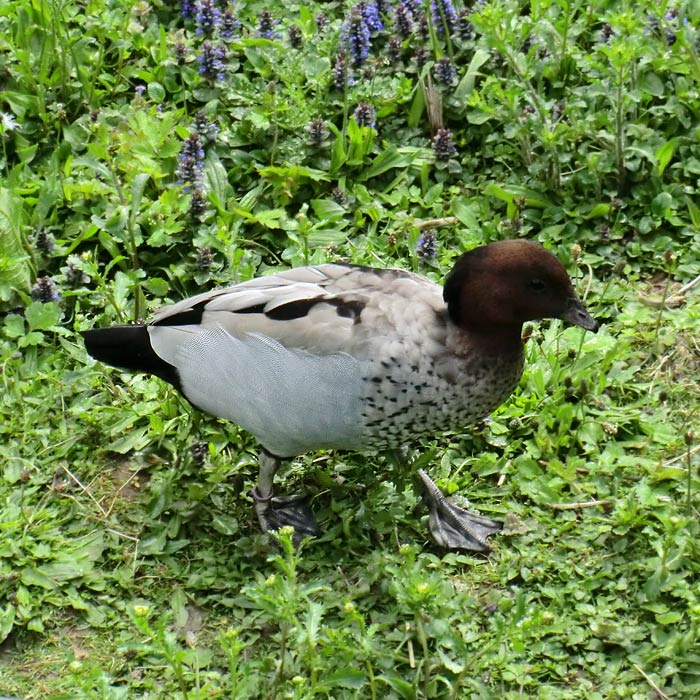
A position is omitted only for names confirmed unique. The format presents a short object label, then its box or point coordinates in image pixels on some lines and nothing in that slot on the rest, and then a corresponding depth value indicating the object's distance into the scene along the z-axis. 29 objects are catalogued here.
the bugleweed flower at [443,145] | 4.83
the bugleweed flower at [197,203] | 4.57
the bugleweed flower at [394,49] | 5.23
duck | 3.29
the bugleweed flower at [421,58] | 5.20
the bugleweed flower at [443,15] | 5.21
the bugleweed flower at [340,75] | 5.04
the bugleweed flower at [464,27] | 5.27
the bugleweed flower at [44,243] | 4.49
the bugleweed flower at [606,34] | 5.11
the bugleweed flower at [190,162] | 4.69
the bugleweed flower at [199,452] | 3.75
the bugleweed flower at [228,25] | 5.37
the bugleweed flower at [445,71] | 4.99
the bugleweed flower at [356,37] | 5.14
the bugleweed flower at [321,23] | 5.40
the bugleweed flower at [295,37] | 5.29
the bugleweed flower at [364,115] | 4.90
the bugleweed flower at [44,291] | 4.30
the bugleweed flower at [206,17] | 5.36
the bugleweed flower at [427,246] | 4.41
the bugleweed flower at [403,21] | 5.33
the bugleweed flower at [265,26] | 5.37
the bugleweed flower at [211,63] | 5.15
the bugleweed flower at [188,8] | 5.52
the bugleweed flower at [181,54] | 5.23
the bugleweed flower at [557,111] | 4.78
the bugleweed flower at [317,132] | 4.80
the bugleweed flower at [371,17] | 5.26
